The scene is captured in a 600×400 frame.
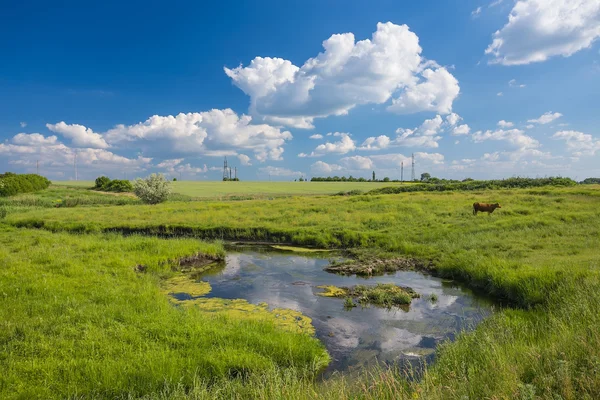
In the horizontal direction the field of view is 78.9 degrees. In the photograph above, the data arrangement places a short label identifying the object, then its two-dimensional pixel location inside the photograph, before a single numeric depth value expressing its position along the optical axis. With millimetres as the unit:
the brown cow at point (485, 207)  28703
